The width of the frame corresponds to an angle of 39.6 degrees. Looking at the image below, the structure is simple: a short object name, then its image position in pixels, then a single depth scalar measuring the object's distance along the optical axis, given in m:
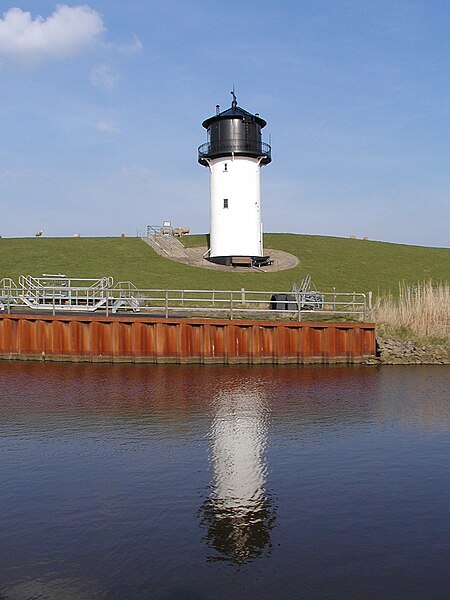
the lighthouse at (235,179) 48.75
